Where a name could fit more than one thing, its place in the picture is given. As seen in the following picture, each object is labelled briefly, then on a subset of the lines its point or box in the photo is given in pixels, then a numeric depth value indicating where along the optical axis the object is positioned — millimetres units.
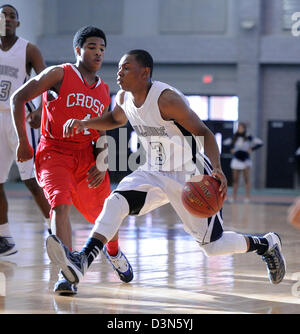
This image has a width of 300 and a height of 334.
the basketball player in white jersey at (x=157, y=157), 8721
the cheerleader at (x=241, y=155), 29789
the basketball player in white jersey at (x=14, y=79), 12013
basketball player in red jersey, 9471
